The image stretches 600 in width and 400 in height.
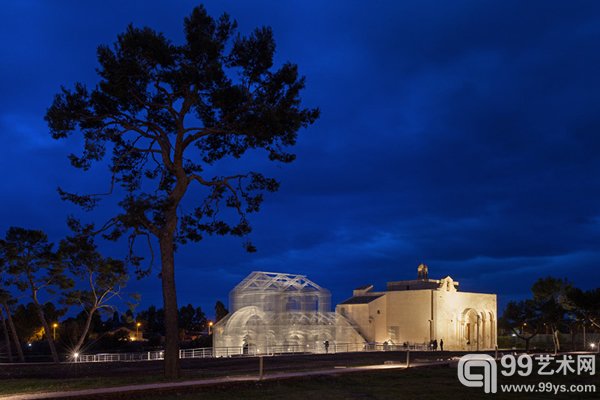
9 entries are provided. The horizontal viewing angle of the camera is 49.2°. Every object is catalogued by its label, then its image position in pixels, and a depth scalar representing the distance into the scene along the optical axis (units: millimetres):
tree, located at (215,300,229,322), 95175
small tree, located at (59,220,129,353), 42156
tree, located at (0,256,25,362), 42375
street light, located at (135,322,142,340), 85969
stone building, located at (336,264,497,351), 62062
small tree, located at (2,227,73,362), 42312
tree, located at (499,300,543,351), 59094
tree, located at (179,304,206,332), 104812
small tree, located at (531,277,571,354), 55434
